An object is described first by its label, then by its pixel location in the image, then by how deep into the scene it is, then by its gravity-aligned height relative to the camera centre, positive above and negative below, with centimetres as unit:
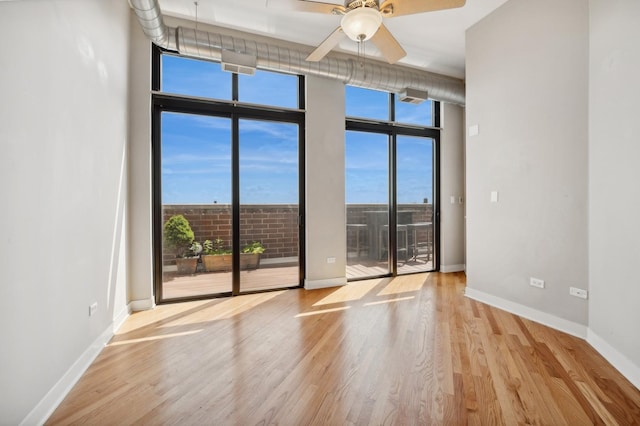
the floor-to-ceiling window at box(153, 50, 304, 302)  372 +41
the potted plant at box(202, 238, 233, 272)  393 -60
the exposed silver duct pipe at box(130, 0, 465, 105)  306 +183
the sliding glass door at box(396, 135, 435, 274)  516 +12
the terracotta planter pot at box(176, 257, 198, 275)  383 -69
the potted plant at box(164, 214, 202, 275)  375 -40
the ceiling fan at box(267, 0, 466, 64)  214 +146
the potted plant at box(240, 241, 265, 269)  411 -61
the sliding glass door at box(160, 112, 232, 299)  374 +12
